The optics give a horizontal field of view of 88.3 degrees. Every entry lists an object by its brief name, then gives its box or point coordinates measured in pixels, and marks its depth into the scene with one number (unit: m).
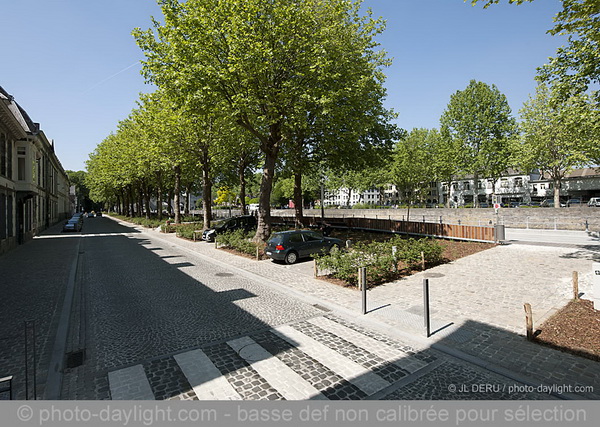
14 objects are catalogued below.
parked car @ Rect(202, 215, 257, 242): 24.45
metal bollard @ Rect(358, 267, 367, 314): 7.96
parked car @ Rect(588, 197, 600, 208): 45.34
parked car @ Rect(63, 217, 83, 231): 33.78
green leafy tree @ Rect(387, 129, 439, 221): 57.91
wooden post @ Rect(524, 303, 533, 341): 6.13
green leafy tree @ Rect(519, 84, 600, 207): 32.55
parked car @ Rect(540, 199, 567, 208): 46.26
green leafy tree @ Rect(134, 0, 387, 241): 14.38
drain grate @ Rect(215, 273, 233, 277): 13.02
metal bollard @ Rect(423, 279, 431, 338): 6.52
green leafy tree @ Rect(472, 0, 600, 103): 9.32
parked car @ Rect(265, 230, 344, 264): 14.70
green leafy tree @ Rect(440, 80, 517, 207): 42.81
